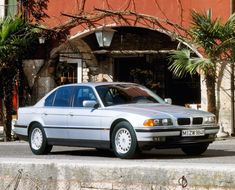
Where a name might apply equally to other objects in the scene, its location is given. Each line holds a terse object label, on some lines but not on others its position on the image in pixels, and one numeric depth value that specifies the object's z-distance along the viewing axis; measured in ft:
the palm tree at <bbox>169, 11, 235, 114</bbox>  62.75
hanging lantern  73.92
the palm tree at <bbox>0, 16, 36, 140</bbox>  68.80
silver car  42.29
